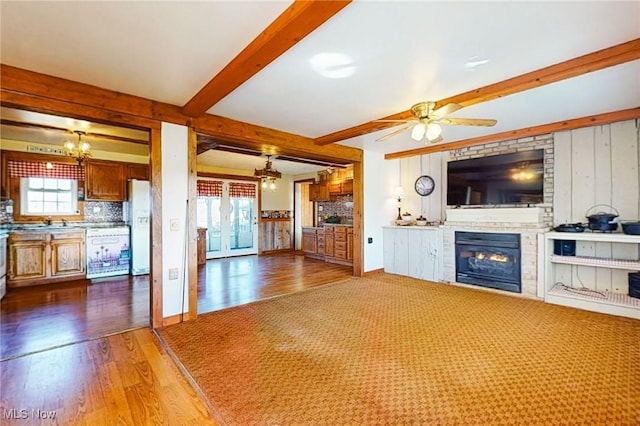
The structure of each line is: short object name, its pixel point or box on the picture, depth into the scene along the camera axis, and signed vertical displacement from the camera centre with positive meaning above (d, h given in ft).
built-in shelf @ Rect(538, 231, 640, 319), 10.87 -2.68
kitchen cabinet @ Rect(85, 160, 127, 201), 17.40 +2.13
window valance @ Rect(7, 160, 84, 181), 15.74 +2.61
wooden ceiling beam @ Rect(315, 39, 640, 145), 7.00 +3.82
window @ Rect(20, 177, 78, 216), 16.34 +1.12
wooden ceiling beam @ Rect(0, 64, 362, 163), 7.96 +3.53
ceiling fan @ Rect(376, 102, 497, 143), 8.86 +2.98
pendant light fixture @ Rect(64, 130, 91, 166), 13.66 +3.31
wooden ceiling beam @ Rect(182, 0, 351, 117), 5.12 +3.63
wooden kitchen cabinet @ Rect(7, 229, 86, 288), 14.73 -2.23
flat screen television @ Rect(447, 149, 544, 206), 13.91 +1.72
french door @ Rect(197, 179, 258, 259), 24.12 -0.18
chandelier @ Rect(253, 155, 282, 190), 19.86 +2.94
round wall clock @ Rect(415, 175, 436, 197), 17.99 +1.76
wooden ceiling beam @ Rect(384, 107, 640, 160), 11.38 +3.80
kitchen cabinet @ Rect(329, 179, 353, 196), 23.61 +2.18
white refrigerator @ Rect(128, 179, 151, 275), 17.43 -0.71
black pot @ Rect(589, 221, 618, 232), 11.75 -0.60
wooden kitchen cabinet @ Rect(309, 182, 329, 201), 25.79 +2.02
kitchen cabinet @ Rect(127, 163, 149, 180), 18.80 +2.90
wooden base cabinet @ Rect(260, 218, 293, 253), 27.58 -2.12
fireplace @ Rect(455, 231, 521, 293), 13.67 -2.41
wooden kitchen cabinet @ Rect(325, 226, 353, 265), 21.91 -2.51
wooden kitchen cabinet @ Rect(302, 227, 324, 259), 24.38 -2.49
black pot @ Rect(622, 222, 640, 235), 10.85 -0.64
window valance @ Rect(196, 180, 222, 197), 23.59 +2.22
